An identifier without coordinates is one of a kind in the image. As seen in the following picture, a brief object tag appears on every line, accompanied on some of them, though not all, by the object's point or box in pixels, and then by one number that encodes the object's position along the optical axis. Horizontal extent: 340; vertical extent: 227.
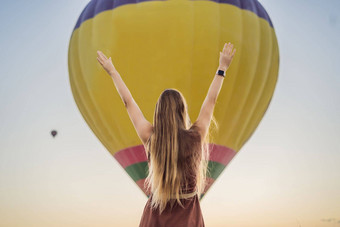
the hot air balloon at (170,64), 8.28
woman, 2.37
